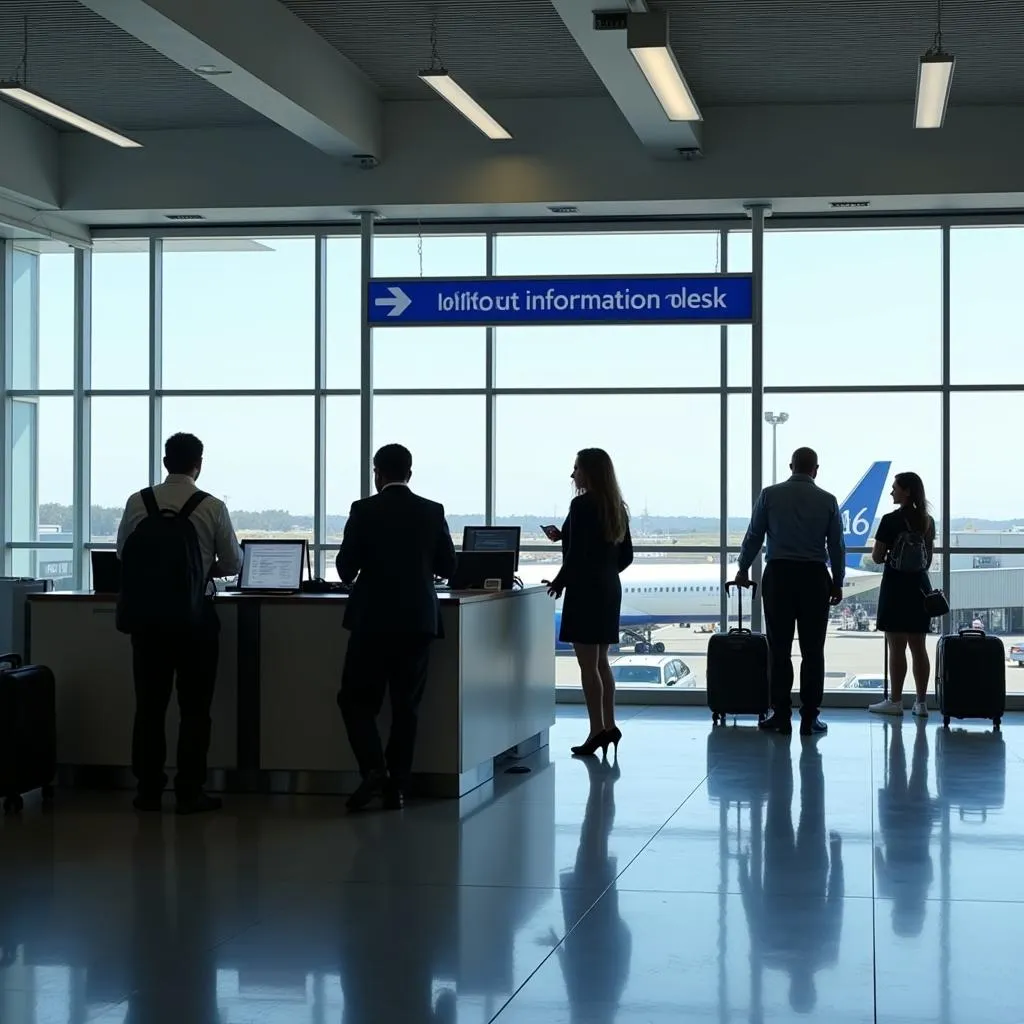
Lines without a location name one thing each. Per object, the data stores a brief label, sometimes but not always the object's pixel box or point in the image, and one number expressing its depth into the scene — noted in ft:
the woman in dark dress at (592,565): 25.34
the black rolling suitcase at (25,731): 20.44
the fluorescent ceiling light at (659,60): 24.12
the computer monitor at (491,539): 25.93
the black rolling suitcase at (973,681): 30.60
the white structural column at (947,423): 34.65
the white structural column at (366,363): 34.40
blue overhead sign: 32.58
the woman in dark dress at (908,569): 31.63
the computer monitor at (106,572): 23.79
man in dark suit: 20.51
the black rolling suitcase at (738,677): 30.96
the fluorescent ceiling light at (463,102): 26.11
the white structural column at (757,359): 33.76
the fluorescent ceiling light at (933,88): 24.30
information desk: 21.88
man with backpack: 20.34
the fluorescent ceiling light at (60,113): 26.55
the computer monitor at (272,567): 23.06
